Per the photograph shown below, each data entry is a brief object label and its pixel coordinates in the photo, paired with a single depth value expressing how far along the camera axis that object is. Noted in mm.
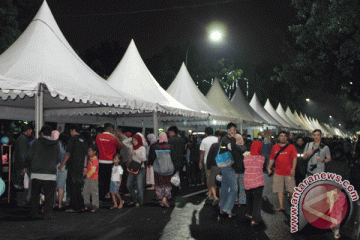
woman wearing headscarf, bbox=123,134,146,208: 9055
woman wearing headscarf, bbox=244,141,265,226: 7035
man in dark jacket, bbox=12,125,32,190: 8680
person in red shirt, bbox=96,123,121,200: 9164
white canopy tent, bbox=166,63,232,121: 16861
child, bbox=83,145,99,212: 8445
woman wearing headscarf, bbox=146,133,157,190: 11212
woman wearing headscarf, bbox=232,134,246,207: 7574
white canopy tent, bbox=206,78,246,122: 20822
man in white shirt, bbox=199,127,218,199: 10430
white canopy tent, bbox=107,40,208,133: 12806
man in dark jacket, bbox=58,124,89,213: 8227
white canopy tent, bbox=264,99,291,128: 37894
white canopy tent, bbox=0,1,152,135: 8188
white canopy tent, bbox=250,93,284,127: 30480
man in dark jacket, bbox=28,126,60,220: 7555
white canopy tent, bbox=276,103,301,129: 42812
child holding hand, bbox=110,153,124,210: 8859
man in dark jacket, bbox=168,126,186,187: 9203
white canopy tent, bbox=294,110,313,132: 51925
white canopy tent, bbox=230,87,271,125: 24338
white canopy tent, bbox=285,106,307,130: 47969
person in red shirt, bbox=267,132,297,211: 8703
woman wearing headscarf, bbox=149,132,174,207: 9031
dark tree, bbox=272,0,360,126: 15920
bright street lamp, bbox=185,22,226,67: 18067
